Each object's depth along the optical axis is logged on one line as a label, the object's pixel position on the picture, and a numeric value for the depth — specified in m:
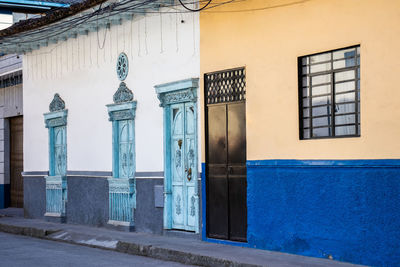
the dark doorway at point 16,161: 20.59
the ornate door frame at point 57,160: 16.30
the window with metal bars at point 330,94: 8.96
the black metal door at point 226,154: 10.82
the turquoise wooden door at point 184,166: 12.00
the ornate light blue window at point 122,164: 13.64
